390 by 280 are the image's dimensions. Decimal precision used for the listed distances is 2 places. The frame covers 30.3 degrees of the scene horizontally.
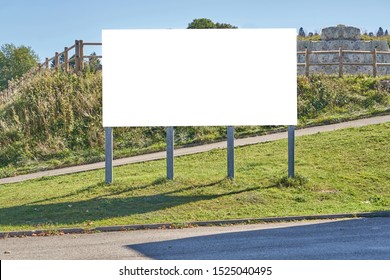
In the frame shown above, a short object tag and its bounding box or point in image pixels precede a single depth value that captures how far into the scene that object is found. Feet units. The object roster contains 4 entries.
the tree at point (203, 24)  214.69
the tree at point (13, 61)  251.60
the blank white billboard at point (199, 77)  67.72
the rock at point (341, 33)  173.88
